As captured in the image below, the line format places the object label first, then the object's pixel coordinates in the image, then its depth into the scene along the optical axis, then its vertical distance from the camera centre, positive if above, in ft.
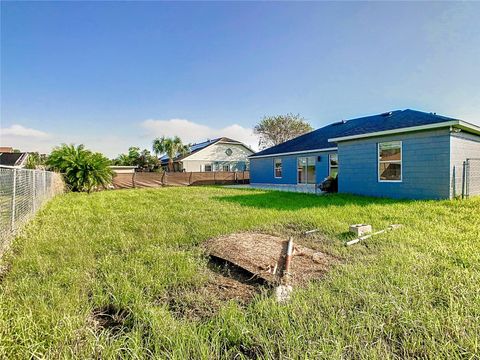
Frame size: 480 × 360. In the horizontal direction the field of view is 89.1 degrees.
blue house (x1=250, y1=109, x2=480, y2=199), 25.94 +2.56
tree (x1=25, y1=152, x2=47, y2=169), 46.32 +2.30
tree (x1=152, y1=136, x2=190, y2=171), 102.83 +12.45
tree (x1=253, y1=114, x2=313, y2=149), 115.14 +23.59
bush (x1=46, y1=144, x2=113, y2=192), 50.06 +1.90
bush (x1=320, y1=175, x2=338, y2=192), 38.74 -1.41
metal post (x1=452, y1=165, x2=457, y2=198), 25.96 -0.84
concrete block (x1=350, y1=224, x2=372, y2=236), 14.19 -3.15
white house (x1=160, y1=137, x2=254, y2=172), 92.68 +7.01
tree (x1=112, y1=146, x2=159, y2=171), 103.60 +7.02
